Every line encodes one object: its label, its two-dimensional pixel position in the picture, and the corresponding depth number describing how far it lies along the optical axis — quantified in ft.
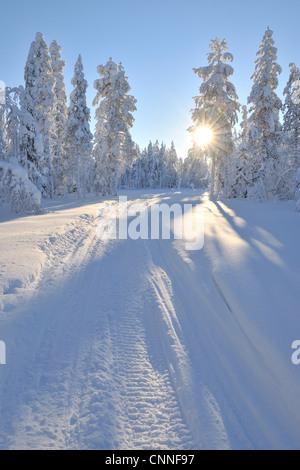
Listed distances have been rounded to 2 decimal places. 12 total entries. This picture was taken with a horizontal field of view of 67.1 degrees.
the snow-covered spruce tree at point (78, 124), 75.72
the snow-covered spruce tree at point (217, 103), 59.49
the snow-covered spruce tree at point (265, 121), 54.65
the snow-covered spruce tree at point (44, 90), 66.54
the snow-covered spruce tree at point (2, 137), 42.18
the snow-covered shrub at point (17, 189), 39.22
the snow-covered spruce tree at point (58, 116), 79.15
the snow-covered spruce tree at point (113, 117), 74.13
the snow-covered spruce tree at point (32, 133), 50.47
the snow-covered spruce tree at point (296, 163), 45.21
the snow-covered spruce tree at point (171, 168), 244.01
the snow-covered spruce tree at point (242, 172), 63.21
